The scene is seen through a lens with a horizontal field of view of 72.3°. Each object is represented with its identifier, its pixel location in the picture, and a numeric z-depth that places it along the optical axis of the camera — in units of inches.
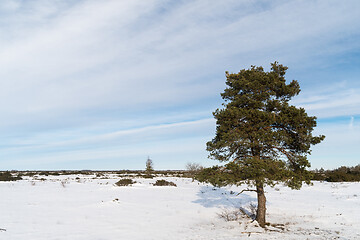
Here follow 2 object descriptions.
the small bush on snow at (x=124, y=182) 1174.3
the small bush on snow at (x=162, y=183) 1233.8
